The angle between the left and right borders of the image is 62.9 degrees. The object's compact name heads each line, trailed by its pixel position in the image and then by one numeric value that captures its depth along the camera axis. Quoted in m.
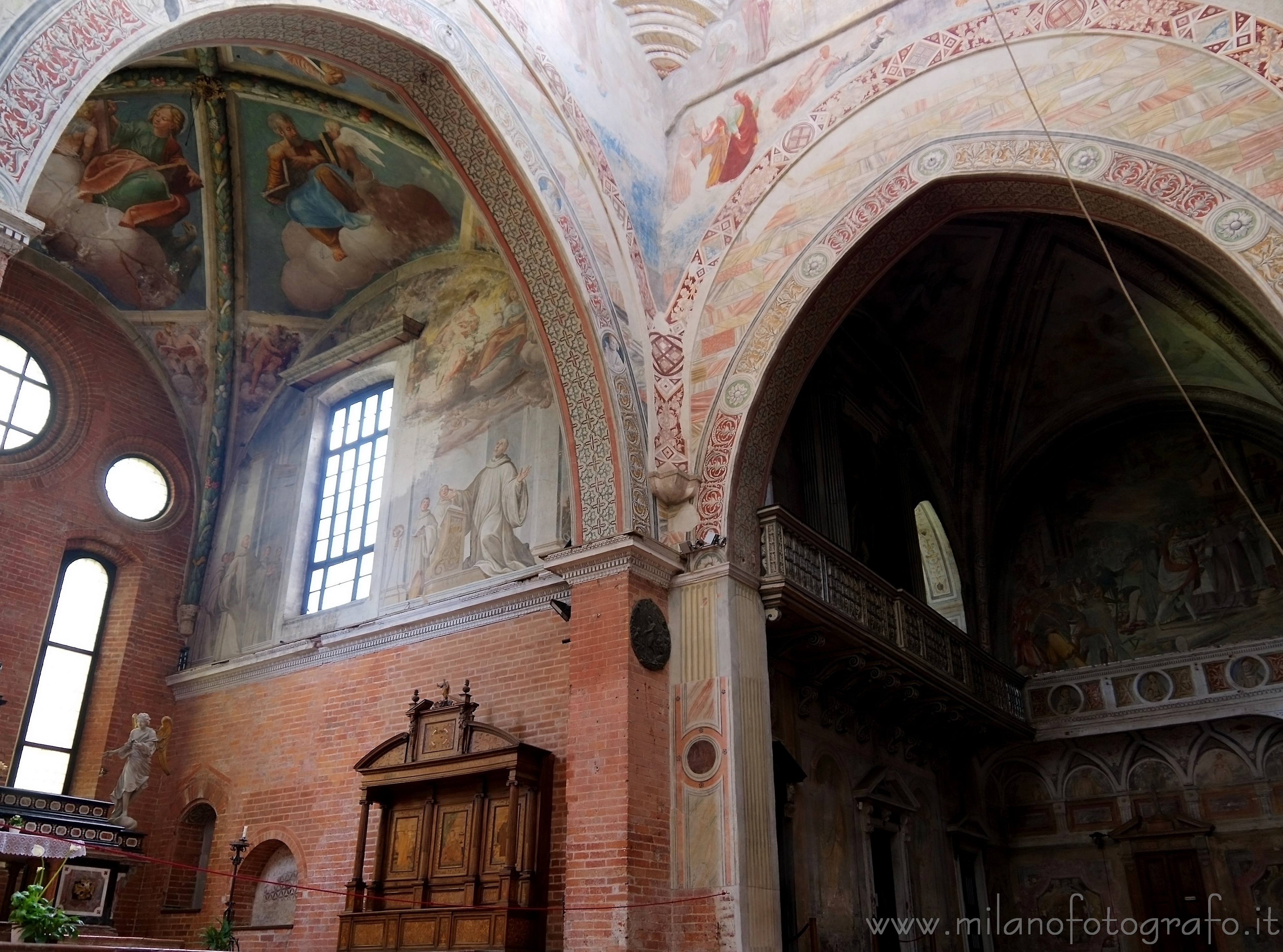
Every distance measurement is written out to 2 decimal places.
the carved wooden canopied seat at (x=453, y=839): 9.06
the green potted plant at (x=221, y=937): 10.63
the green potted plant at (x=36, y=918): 6.43
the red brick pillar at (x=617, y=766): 8.36
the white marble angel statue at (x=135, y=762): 11.59
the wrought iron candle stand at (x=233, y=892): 10.43
